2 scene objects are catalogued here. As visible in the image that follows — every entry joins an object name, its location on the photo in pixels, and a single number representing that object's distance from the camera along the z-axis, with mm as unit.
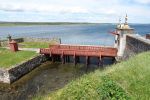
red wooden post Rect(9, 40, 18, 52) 18221
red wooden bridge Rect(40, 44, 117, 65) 17691
